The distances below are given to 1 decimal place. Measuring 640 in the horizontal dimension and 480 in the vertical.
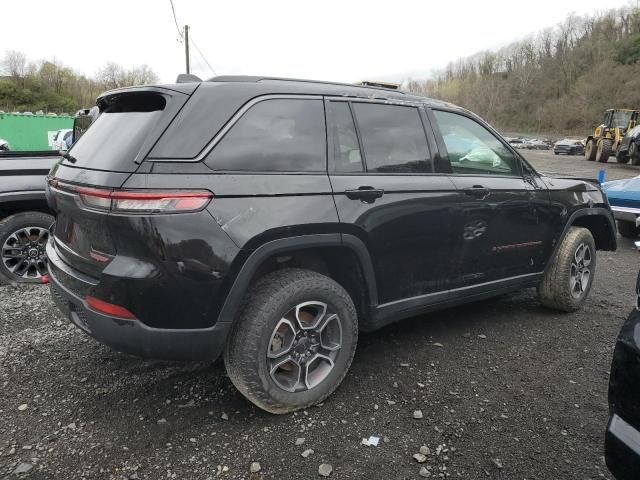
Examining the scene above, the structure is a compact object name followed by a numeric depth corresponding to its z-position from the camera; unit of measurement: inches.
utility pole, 1091.9
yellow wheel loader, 1025.5
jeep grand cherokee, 87.6
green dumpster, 1016.2
